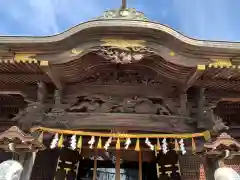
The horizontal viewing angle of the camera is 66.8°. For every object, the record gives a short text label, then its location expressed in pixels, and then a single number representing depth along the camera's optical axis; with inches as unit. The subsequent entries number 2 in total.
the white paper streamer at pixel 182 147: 121.1
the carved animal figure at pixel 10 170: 100.6
